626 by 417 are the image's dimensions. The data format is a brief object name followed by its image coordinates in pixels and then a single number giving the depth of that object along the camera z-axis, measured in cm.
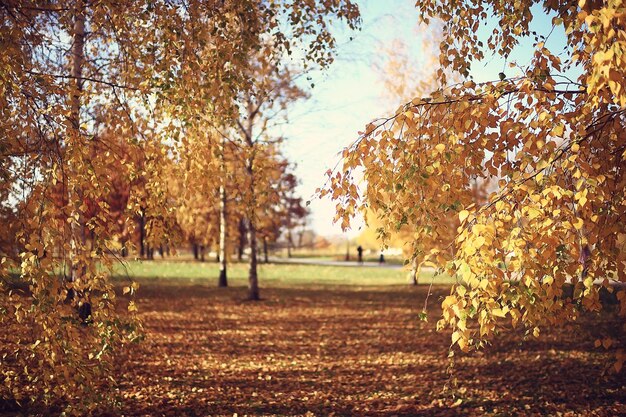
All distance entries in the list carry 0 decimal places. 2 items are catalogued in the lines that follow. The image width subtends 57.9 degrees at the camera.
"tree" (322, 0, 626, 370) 318
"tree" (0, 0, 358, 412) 394
